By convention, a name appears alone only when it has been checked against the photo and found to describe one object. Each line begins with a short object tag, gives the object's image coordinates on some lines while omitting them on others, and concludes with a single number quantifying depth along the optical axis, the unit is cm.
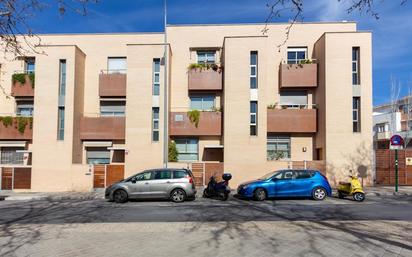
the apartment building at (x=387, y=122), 4959
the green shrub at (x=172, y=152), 2578
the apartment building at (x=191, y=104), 2480
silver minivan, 1833
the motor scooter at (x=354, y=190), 1770
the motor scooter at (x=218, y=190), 1872
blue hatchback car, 1809
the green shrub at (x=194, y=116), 2636
